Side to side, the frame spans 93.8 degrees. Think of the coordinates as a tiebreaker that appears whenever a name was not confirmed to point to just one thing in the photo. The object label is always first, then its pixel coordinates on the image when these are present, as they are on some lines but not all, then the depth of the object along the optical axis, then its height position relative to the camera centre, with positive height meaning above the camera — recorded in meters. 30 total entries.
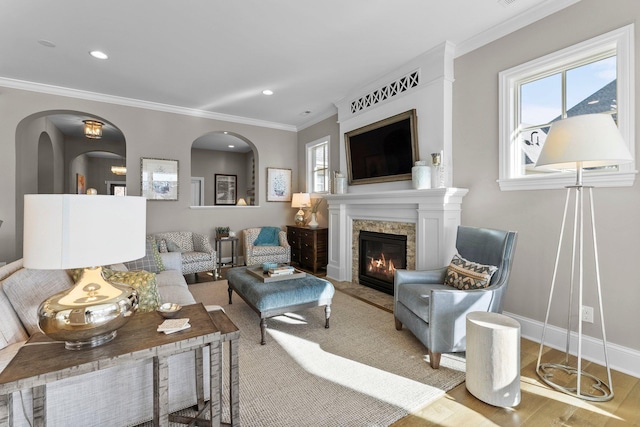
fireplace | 3.86 -0.61
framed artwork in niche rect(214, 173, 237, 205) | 8.70 +0.72
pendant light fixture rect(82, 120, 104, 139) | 4.89 +1.41
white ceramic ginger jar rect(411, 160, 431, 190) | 3.30 +0.41
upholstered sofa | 1.32 -0.81
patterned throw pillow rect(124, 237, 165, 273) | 3.12 -0.52
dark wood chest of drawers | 5.09 -0.58
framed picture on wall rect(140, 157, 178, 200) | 4.86 +0.58
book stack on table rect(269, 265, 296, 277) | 2.97 -0.58
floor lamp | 1.74 +0.36
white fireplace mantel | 3.14 -0.04
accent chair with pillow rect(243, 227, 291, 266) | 5.09 -0.58
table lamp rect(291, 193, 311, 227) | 5.66 +0.20
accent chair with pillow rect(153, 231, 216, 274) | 4.45 -0.55
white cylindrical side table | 1.74 -0.88
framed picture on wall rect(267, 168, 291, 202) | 6.00 +0.59
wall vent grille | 3.53 +1.58
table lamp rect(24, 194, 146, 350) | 1.02 -0.13
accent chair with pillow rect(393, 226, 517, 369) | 2.13 -0.61
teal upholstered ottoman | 2.55 -0.73
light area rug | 1.71 -1.12
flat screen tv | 3.60 +0.85
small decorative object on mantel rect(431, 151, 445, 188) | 3.19 +0.47
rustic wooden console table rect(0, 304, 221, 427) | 1.01 -0.54
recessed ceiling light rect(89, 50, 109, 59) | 3.28 +1.77
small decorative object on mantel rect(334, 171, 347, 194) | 4.64 +0.47
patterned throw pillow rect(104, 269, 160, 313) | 1.76 -0.43
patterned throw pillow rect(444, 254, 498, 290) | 2.34 -0.49
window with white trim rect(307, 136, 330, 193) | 5.54 +0.92
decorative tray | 2.88 -0.62
